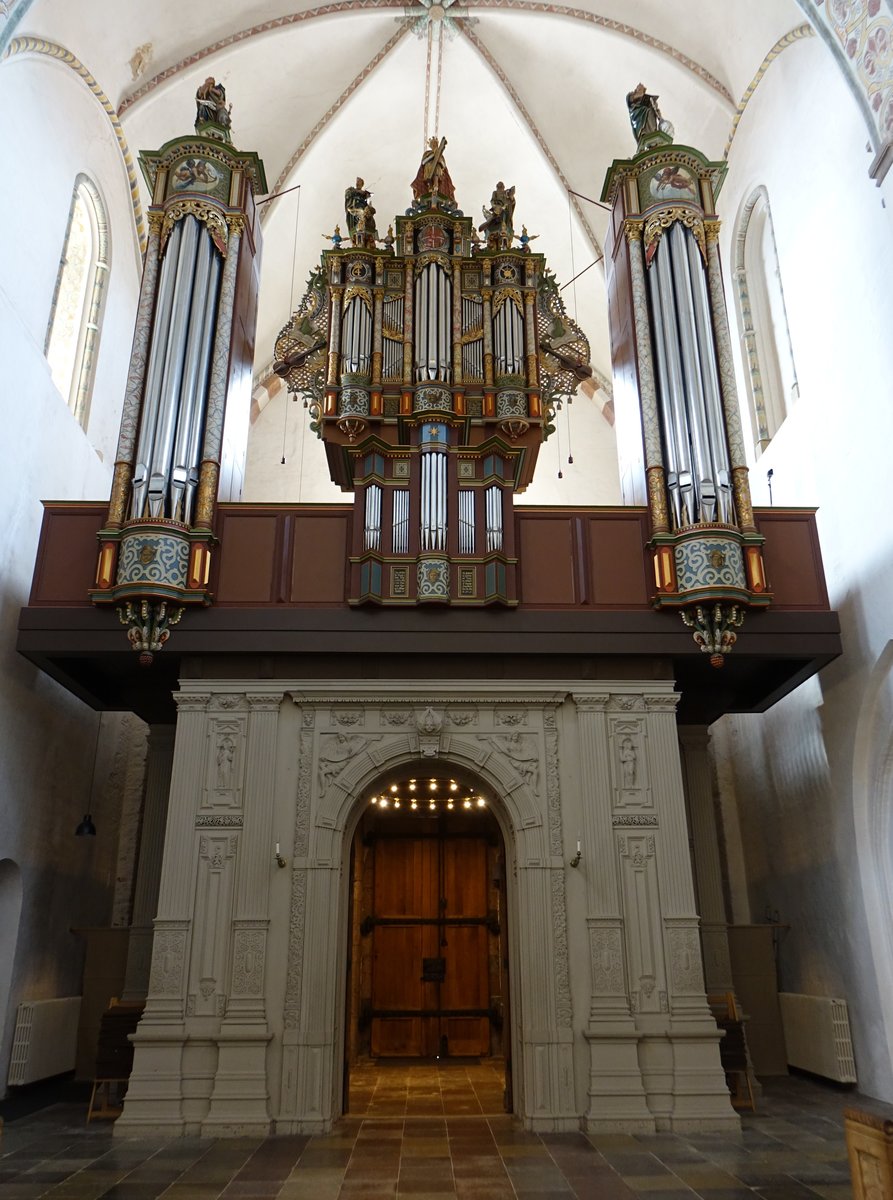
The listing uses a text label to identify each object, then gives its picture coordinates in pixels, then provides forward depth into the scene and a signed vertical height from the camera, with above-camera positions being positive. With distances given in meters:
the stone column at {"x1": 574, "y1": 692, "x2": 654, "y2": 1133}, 8.92 -0.01
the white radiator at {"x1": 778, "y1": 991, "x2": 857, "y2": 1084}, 10.59 -0.83
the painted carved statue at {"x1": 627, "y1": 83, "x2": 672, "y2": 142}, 13.18 +11.08
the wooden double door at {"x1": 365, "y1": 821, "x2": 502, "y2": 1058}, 13.45 +0.23
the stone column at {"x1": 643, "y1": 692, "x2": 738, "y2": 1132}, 8.93 -0.16
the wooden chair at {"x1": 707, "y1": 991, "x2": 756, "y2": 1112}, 9.68 -0.89
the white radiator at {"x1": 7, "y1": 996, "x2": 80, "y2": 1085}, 10.84 -0.83
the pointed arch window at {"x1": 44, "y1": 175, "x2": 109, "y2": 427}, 13.05 +8.86
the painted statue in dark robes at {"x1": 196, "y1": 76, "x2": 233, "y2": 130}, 12.92 +11.03
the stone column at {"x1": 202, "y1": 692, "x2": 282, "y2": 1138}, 8.84 +0.04
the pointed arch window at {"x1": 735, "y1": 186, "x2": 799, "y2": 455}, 13.66 +8.82
